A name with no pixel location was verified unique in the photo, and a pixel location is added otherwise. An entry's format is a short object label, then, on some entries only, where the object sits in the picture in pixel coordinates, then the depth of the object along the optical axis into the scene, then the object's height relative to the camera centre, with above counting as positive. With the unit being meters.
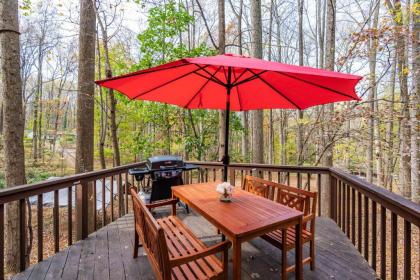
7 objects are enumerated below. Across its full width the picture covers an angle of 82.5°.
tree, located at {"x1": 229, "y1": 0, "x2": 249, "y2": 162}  9.30 +0.64
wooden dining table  1.74 -0.67
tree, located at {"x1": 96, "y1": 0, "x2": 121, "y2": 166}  5.14 +0.94
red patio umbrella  1.71 +0.53
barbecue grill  3.60 -0.54
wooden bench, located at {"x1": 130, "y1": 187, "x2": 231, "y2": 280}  1.53 -0.90
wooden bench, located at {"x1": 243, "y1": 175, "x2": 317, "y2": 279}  2.16 -0.73
